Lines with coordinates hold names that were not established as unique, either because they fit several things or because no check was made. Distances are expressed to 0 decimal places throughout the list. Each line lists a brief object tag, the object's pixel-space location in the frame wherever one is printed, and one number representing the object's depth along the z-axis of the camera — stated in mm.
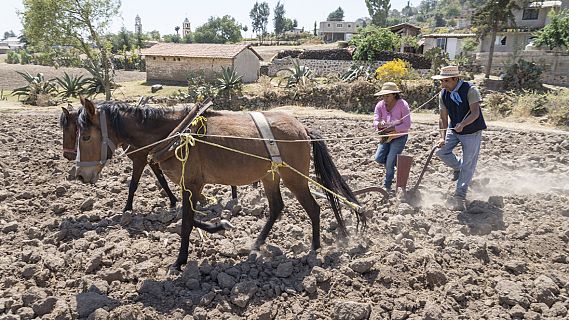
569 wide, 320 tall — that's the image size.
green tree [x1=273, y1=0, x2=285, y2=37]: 84938
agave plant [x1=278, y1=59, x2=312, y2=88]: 17606
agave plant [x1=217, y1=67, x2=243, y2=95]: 16669
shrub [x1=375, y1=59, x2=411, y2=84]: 16812
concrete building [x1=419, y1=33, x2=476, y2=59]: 39156
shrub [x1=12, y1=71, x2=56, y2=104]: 16938
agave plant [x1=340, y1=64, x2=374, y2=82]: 17681
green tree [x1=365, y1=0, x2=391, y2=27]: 70938
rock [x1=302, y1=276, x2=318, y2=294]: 3533
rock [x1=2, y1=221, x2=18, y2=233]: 4656
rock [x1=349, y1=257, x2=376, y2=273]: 3734
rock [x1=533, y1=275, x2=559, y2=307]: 3357
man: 5027
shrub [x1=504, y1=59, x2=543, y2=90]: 18641
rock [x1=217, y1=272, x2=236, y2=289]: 3654
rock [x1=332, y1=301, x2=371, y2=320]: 3164
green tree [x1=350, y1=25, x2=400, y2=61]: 23967
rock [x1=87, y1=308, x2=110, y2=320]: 3178
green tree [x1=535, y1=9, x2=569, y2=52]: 23422
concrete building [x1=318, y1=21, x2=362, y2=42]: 71625
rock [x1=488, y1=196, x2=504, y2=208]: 5258
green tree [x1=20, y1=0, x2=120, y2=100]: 17500
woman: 5652
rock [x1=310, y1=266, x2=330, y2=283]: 3639
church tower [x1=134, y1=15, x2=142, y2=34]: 93050
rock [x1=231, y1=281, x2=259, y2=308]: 3402
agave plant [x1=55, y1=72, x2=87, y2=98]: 18250
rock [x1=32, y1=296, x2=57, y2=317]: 3309
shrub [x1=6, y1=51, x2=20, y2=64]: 43469
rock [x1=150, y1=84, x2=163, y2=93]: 21541
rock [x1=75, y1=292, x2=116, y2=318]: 3291
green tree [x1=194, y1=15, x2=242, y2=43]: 64425
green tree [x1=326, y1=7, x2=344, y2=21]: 129000
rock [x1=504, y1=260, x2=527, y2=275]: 3789
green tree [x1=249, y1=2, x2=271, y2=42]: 100812
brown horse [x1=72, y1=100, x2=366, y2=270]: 3938
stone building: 23891
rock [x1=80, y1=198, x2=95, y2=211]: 5355
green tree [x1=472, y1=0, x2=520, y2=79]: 20156
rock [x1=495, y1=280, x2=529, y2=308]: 3320
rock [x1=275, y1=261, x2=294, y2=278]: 3795
